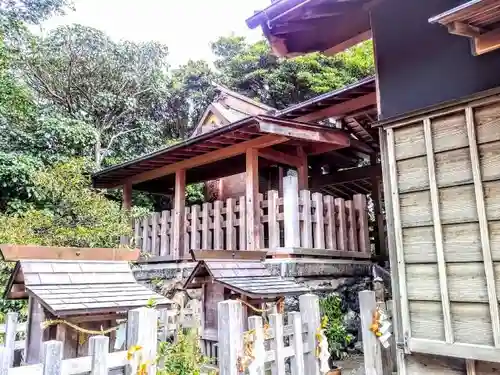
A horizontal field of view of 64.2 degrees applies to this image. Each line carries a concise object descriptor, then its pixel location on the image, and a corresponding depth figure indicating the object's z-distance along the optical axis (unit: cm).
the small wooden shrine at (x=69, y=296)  292
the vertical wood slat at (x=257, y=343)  326
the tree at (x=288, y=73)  2097
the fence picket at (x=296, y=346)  377
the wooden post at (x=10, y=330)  375
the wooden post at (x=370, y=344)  394
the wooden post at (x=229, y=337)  314
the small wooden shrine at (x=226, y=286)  392
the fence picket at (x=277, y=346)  355
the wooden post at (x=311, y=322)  396
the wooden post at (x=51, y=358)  231
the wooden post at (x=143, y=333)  277
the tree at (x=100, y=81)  1605
